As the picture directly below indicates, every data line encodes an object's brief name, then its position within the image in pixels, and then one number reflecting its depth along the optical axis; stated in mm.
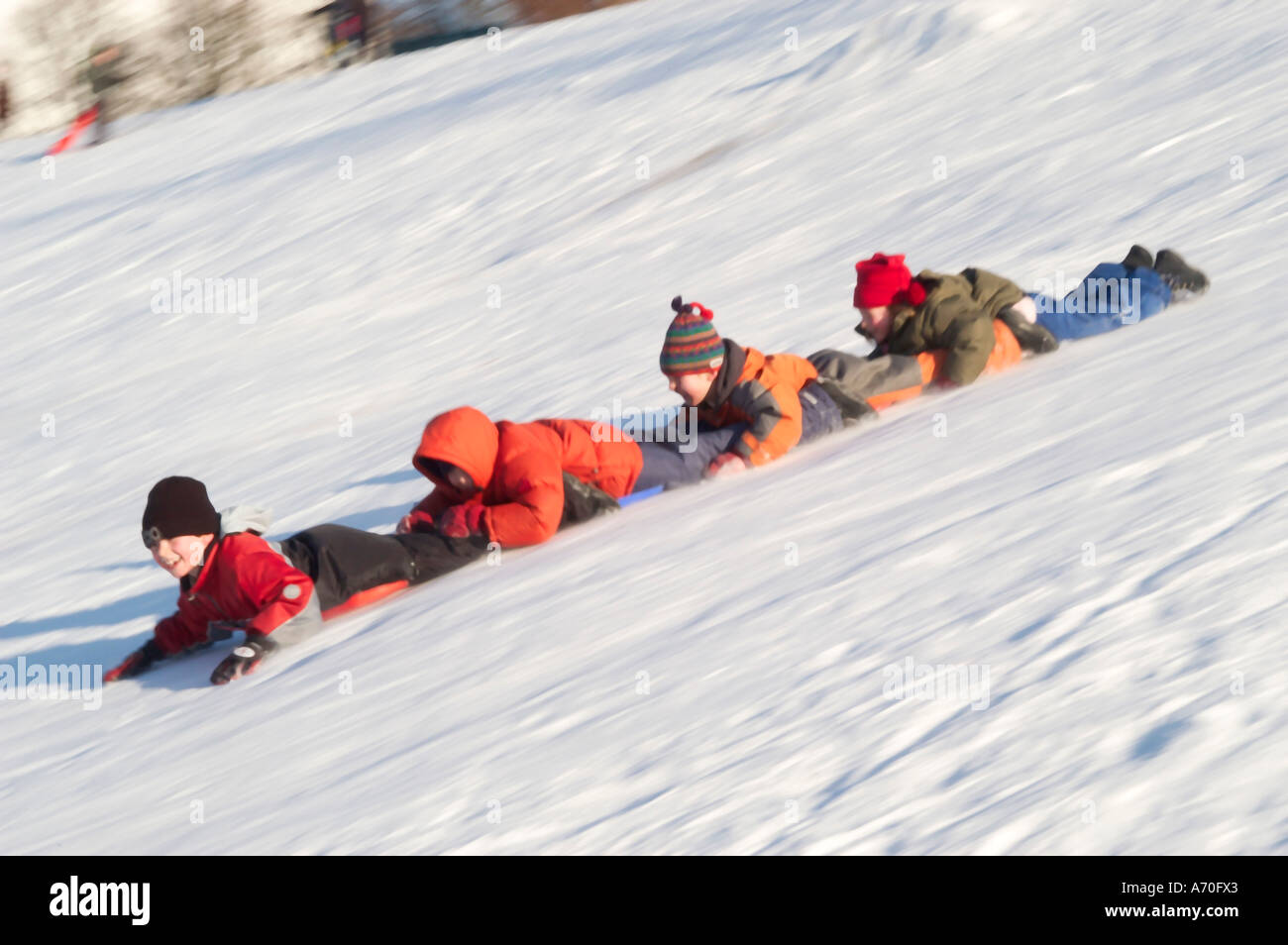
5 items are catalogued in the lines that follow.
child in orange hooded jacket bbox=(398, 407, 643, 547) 9766
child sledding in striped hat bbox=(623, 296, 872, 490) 10656
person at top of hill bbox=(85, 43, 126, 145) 41512
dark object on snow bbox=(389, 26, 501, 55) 44156
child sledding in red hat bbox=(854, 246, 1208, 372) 11500
